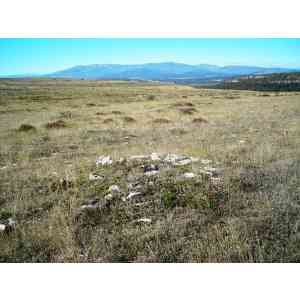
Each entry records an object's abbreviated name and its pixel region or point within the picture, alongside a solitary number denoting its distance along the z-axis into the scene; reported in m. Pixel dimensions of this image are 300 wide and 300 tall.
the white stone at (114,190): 4.10
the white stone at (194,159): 5.34
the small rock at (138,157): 5.66
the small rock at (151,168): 4.93
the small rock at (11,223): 3.52
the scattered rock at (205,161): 5.22
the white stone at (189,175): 4.45
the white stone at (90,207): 3.80
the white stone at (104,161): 5.55
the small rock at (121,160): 5.49
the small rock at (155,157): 5.47
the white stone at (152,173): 4.66
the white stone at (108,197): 3.95
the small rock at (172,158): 5.36
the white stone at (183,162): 5.12
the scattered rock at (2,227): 3.42
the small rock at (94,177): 4.75
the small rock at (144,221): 3.45
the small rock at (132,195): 3.95
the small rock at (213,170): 4.64
